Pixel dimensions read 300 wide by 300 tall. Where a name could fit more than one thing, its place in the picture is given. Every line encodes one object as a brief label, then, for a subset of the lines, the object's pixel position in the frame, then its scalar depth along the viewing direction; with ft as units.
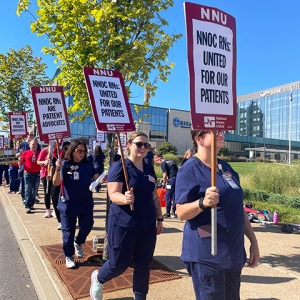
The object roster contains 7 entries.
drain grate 13.62
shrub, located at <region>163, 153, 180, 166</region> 117.97
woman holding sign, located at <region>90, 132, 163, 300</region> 11.34
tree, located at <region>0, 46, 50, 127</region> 60.70
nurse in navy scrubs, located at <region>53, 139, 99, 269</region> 15.78
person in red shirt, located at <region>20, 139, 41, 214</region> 30.30
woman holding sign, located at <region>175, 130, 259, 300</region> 7.91
